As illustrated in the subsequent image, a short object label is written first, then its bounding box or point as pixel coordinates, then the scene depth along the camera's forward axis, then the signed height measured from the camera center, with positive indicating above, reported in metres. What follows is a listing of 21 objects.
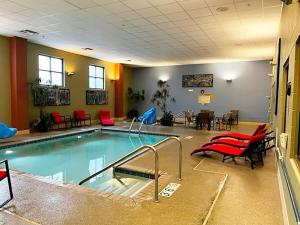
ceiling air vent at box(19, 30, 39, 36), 6.75 +2.06
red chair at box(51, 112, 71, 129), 8.80 -0.69
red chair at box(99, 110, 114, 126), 10.44 -0.81
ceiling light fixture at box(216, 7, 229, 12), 4.81 +2.00
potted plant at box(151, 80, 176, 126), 13.51 +0.36
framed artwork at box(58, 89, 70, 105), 9.32 +0.21
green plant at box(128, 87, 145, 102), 14.12 +0.42
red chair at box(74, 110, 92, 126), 9.98 -0.65
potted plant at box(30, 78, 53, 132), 8.21 -0.04
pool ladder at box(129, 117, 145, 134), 8.82 -1.11
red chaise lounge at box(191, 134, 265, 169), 4.05 -0.93
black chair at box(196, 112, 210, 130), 9.02 -0.65
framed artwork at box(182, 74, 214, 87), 12.34 +1.23
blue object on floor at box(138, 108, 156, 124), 9.14 -0.61
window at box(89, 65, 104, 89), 11.20 +1.25
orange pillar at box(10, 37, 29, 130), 7.44 +0.64
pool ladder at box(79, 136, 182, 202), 2.67 -0.83
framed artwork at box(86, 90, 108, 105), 10.91 +0.22
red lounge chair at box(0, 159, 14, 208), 2.60 -0.86
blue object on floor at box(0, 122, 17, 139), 6.30 -0.87
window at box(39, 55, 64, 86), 8.73 +1.22
